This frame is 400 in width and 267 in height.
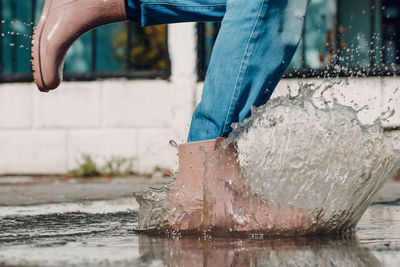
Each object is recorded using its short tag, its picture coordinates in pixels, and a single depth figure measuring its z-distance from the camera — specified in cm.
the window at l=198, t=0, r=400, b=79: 855
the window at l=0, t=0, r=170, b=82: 903
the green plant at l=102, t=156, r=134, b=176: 823
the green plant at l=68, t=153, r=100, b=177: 821
